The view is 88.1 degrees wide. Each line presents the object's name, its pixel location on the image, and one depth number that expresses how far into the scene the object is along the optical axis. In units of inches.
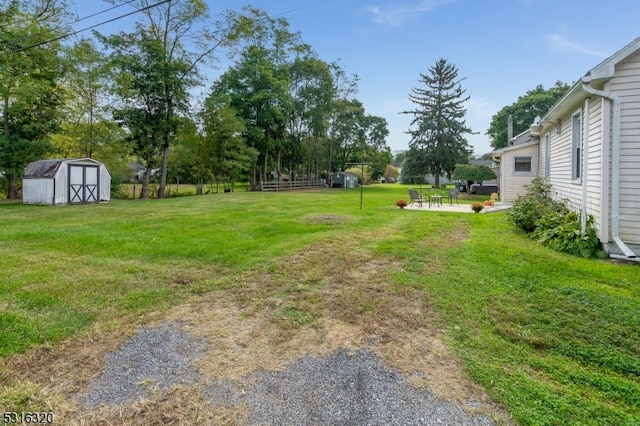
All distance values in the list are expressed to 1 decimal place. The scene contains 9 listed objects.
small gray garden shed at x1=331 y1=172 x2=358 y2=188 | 1593.3
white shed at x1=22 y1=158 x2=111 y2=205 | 539.2
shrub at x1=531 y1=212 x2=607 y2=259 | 218.2
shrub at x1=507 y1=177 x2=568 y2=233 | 297.7
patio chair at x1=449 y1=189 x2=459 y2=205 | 636.1
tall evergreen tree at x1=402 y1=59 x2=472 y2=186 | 1306.6
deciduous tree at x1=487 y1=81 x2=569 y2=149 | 1518.2
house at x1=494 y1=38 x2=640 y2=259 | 205.5
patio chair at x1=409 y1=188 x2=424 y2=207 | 547.5
